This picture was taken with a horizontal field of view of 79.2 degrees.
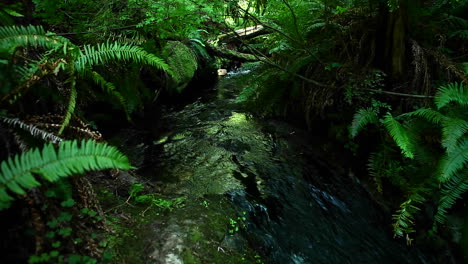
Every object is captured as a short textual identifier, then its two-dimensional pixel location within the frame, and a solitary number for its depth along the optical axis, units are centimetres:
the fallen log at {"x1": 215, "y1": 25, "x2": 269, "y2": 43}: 855
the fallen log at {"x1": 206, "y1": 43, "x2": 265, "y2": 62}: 844
